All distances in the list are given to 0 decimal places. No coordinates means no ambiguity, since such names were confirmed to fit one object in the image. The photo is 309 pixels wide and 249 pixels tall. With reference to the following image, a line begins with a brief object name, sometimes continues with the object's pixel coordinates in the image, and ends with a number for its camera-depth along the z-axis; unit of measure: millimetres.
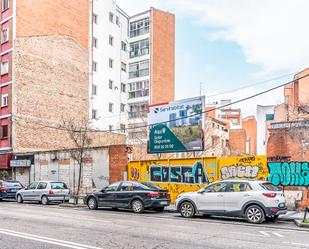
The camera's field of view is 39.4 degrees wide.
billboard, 23578
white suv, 15133
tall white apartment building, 50562
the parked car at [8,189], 27898
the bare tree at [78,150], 25594
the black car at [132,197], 19047
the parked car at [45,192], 24625
